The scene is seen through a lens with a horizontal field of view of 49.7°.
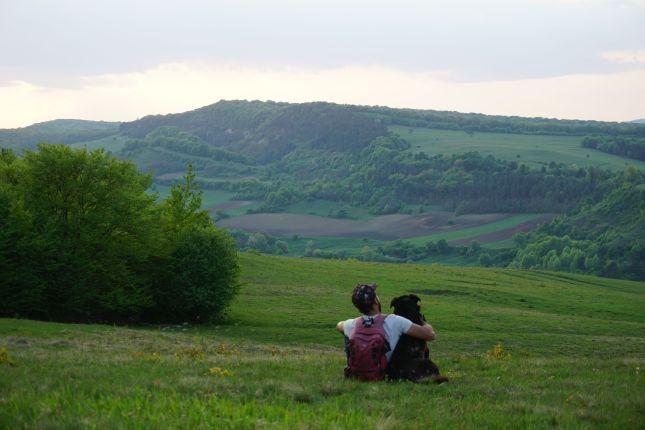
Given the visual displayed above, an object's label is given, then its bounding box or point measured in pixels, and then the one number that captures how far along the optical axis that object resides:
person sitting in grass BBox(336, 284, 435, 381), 13.02
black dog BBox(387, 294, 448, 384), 13.25
